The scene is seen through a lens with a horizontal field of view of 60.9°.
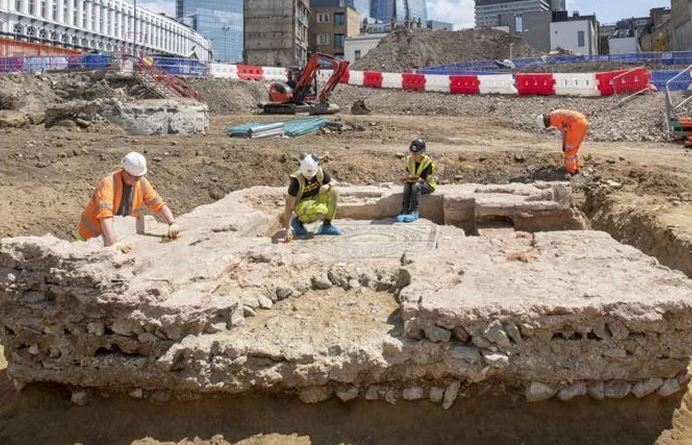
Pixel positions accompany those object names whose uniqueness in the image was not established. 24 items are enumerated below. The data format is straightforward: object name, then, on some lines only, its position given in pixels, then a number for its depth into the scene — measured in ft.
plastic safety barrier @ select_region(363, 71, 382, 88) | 102.89
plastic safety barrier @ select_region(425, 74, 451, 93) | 93.56
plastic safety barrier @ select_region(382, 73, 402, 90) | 100.78
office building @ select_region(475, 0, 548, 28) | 353.92
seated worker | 25.73
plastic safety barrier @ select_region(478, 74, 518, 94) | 86.28
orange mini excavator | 73.31
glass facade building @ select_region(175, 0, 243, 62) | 368.48
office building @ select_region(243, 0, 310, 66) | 170.30
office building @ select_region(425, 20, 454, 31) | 388.04
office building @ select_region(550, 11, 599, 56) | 179.93
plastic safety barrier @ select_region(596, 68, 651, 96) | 74.38
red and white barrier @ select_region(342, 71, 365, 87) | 104.42
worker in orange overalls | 35.27
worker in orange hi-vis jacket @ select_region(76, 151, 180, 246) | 17.72
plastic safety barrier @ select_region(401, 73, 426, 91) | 96.89
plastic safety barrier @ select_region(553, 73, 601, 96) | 79.20
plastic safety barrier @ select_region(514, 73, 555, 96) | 82.74
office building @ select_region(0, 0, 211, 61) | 149.48
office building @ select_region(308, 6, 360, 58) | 217.77
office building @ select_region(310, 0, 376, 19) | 237.23
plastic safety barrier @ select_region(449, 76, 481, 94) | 89.29
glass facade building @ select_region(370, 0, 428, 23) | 452.76
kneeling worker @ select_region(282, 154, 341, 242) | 22.03
